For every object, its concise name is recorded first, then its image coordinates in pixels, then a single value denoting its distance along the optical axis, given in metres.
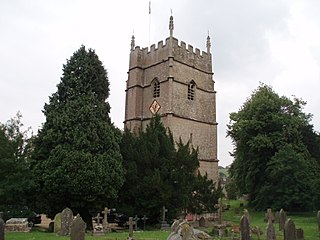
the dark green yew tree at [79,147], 15.81
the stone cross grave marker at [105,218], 16.09
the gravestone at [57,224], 14.67
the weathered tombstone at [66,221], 14.29
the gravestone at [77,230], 9.98
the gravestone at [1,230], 9.89
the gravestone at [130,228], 13.10
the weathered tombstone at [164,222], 17.77
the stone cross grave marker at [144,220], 18.20
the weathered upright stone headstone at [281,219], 16.83
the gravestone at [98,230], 14.71
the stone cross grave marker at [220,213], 17.10
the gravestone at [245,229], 12.29
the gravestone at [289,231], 10.48
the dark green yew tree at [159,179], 18.44
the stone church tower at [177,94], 29.62
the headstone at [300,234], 13.23
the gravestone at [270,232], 12.56
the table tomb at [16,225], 14.90
